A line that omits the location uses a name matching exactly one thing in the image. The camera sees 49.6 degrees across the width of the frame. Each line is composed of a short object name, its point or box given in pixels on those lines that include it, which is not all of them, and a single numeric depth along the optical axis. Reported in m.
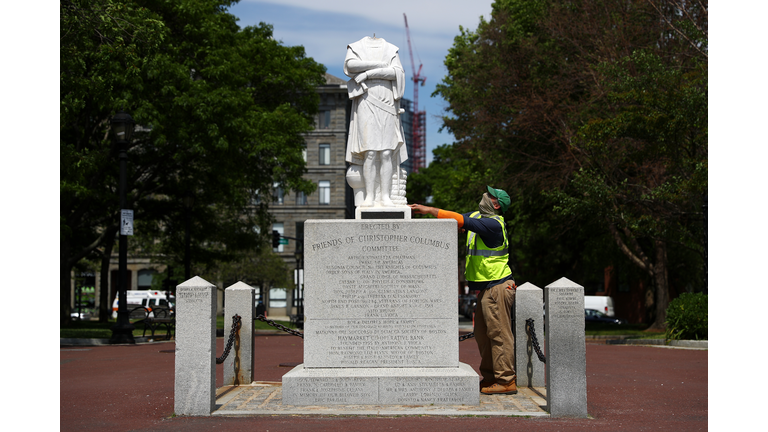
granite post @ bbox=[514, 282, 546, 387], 10.62
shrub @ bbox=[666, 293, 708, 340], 20.05
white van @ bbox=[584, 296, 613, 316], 50.25
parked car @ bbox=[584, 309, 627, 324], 45.72
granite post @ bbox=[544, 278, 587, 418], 8.27
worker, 9.64
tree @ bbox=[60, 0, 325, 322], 20.98
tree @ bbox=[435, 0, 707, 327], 20.77
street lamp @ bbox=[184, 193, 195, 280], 26.95
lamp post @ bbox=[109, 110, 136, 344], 20.38
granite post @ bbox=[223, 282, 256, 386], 10.92
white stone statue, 9.94
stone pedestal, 9.09
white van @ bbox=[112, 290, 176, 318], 56.44
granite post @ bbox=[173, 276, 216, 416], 8.42
